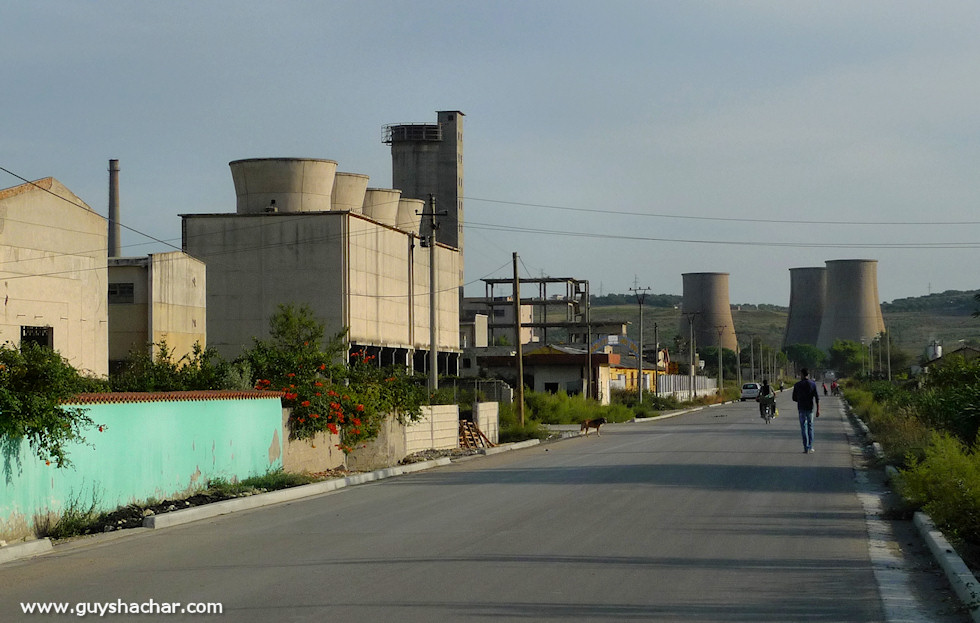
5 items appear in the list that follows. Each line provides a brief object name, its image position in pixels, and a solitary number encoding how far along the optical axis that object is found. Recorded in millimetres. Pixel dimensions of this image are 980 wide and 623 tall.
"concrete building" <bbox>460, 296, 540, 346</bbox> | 122562
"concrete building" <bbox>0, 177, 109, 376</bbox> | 42031
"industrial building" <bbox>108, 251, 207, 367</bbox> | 49625
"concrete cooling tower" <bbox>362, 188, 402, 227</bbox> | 68688
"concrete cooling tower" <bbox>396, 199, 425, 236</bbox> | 73125
